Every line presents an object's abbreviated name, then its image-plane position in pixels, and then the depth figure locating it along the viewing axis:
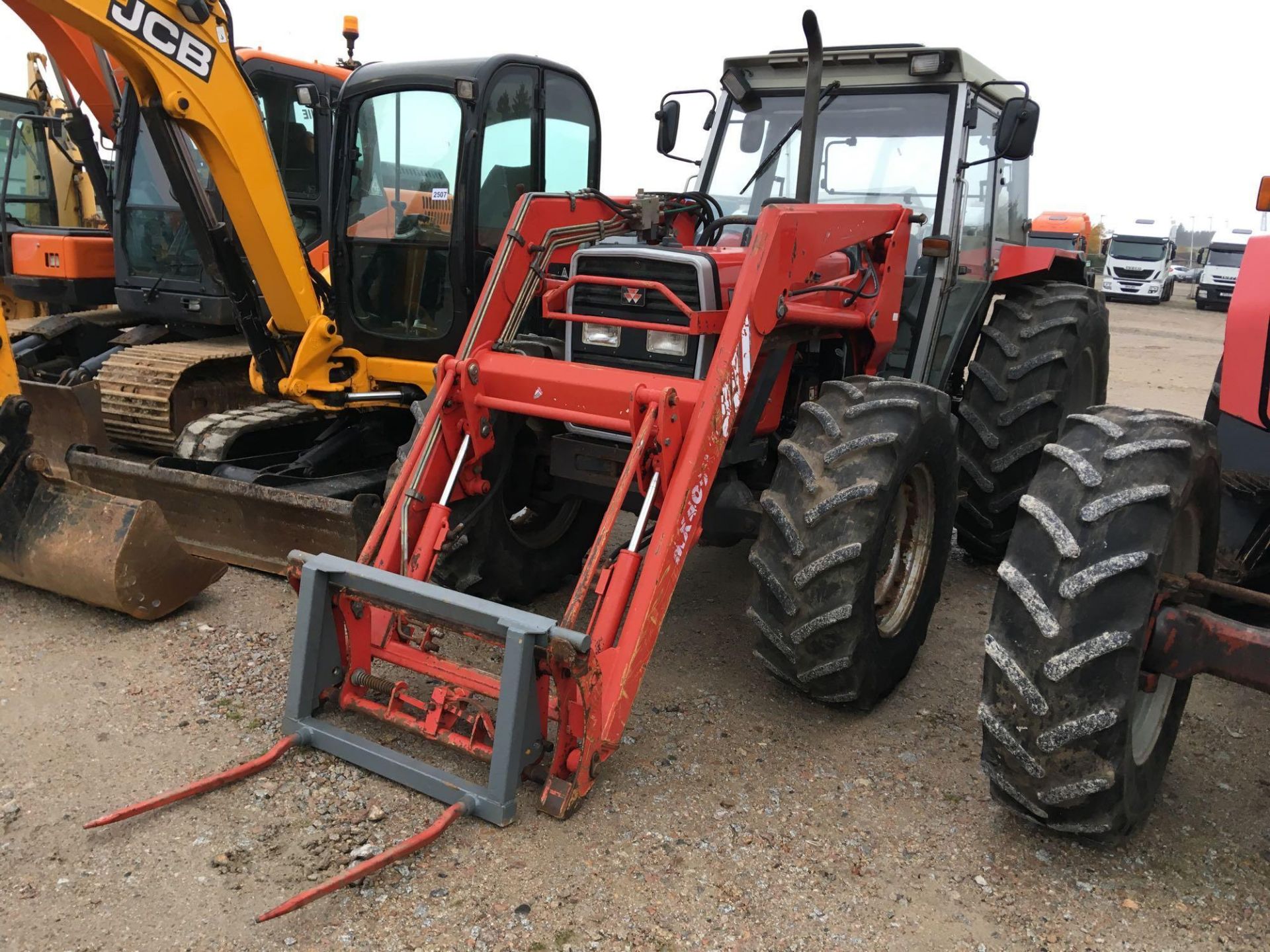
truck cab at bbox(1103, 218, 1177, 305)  31.56
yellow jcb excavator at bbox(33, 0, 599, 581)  5.14
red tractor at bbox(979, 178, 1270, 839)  2.56
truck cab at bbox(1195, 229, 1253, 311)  30.61
